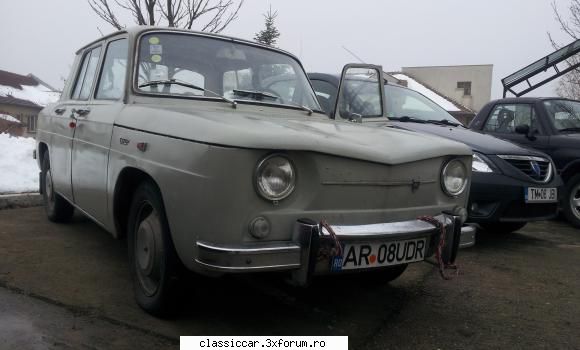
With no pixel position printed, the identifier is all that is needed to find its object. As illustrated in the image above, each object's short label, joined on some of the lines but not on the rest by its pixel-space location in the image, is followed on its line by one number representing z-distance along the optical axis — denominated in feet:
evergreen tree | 67.66
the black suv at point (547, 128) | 22.27
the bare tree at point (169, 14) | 29.19
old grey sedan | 8.32
